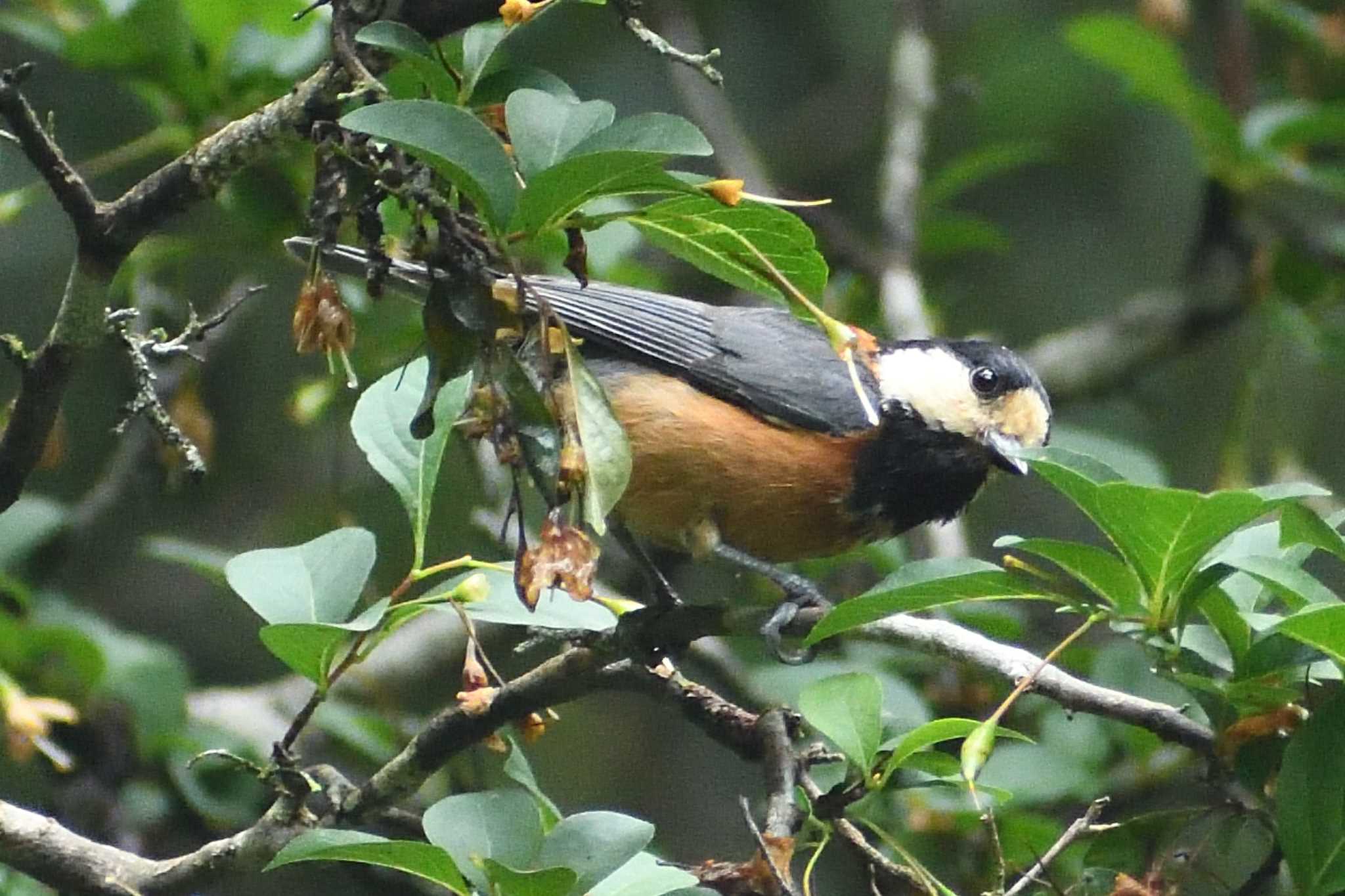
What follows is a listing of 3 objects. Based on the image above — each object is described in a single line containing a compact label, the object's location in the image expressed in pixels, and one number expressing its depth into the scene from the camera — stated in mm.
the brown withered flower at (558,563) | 3684
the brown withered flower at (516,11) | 3838
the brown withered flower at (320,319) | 4004
